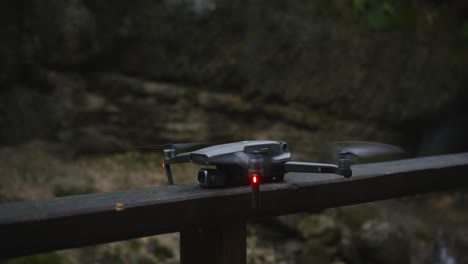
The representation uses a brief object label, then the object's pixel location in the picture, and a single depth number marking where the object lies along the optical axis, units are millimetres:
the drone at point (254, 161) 1659
